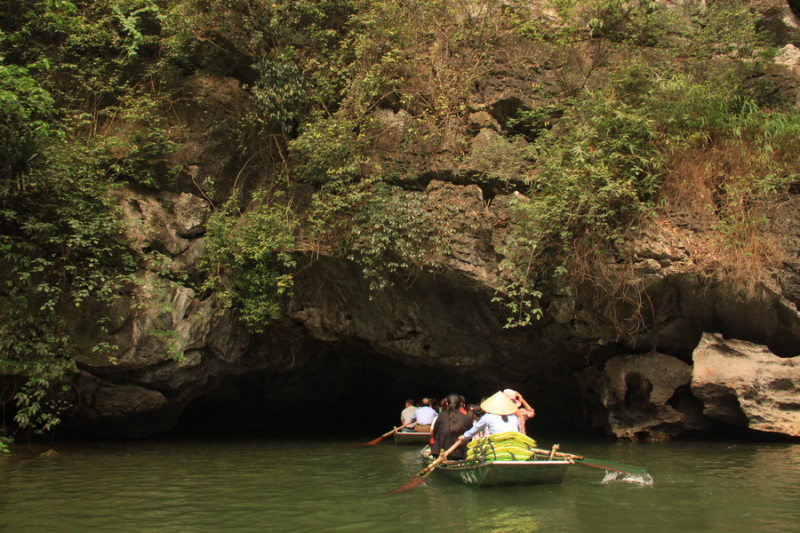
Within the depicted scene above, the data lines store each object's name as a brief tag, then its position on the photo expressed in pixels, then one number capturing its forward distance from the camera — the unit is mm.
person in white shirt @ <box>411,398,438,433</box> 11773
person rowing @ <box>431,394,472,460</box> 7848
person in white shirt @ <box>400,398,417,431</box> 12240
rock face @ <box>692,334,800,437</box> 9047
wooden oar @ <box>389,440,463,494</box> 6884
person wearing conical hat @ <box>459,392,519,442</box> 6859
